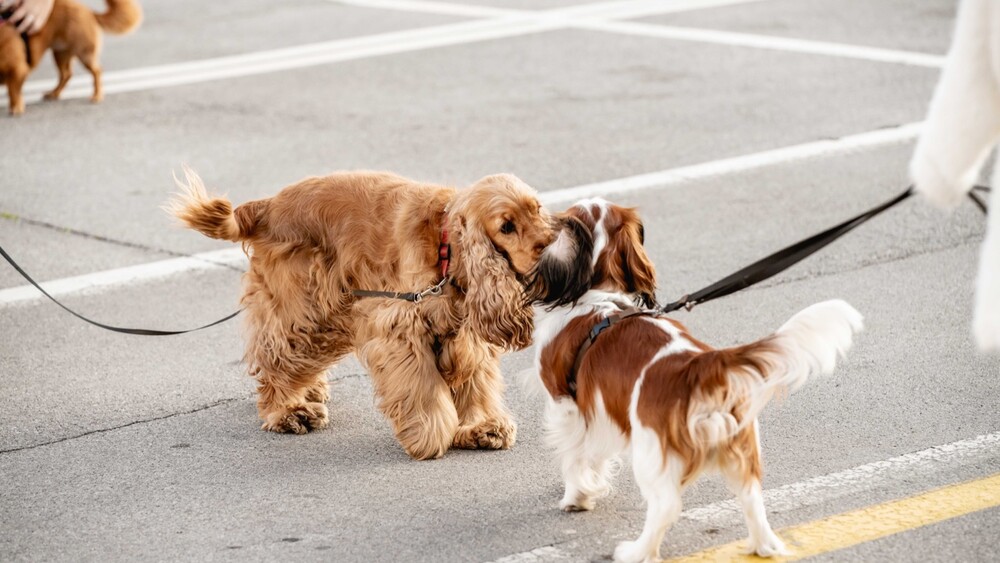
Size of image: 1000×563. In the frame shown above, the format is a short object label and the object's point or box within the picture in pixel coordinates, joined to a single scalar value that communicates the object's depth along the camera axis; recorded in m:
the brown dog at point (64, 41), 10.77
